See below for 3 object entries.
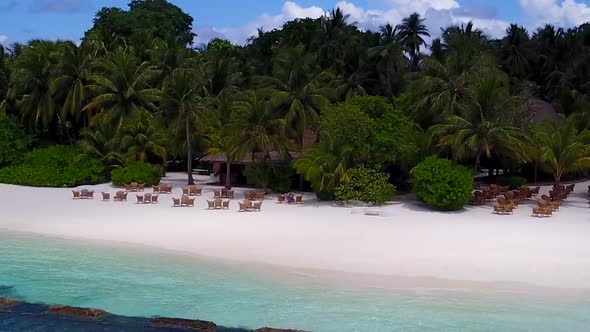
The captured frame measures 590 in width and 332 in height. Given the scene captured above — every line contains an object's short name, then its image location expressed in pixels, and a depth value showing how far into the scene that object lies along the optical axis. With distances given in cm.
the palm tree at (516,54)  5312
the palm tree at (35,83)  4109
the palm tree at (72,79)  4034
